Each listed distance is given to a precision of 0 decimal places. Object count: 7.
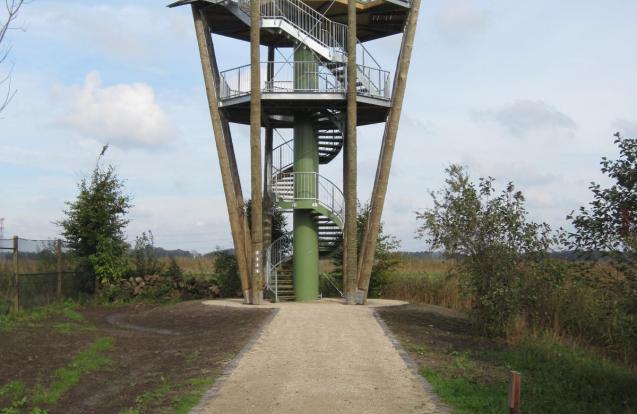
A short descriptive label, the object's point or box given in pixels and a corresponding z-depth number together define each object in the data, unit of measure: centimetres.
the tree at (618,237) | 1040
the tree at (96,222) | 2806
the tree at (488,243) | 1636
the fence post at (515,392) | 632
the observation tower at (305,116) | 2414
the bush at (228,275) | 3039
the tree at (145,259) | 3083
